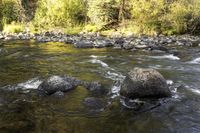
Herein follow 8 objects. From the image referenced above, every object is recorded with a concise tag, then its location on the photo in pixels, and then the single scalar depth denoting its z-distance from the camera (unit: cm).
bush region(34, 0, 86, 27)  1943
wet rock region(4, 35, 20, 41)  1641
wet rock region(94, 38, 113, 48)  1317
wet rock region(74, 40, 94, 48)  1304
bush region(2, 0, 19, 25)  2107
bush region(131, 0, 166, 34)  1622
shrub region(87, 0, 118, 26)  1774
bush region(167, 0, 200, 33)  1588
